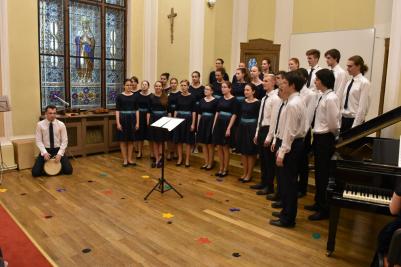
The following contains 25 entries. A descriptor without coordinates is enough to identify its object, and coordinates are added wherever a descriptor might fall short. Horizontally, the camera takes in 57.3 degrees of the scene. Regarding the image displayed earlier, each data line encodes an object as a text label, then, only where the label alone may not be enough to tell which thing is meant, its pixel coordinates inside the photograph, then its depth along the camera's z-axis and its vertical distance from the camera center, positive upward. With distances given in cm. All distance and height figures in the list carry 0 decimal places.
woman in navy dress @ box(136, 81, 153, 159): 617 -42
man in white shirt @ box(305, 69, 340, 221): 367 -44
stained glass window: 649 +56
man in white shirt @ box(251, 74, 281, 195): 464 -63
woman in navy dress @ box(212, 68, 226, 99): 593 +6
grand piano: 276 -69
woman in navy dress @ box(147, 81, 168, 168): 602 -50
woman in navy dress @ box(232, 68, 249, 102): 561 +4
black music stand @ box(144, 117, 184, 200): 439 -50
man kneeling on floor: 543 -91
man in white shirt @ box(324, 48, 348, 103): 448 +23
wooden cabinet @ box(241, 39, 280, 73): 721 +69
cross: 723 +128
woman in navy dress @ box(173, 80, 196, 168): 593 -51
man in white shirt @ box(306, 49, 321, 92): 469 +31
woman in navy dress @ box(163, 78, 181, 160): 614 -21
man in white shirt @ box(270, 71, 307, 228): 344 -49
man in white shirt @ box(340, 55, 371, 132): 415 -8
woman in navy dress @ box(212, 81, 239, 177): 541 -57
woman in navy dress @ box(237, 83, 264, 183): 505 -52
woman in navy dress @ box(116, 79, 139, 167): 606 -58
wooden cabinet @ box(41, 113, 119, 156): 652 -95
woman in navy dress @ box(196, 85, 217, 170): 568 -51
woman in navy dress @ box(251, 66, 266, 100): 536 +6
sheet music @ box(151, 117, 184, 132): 435 -47
